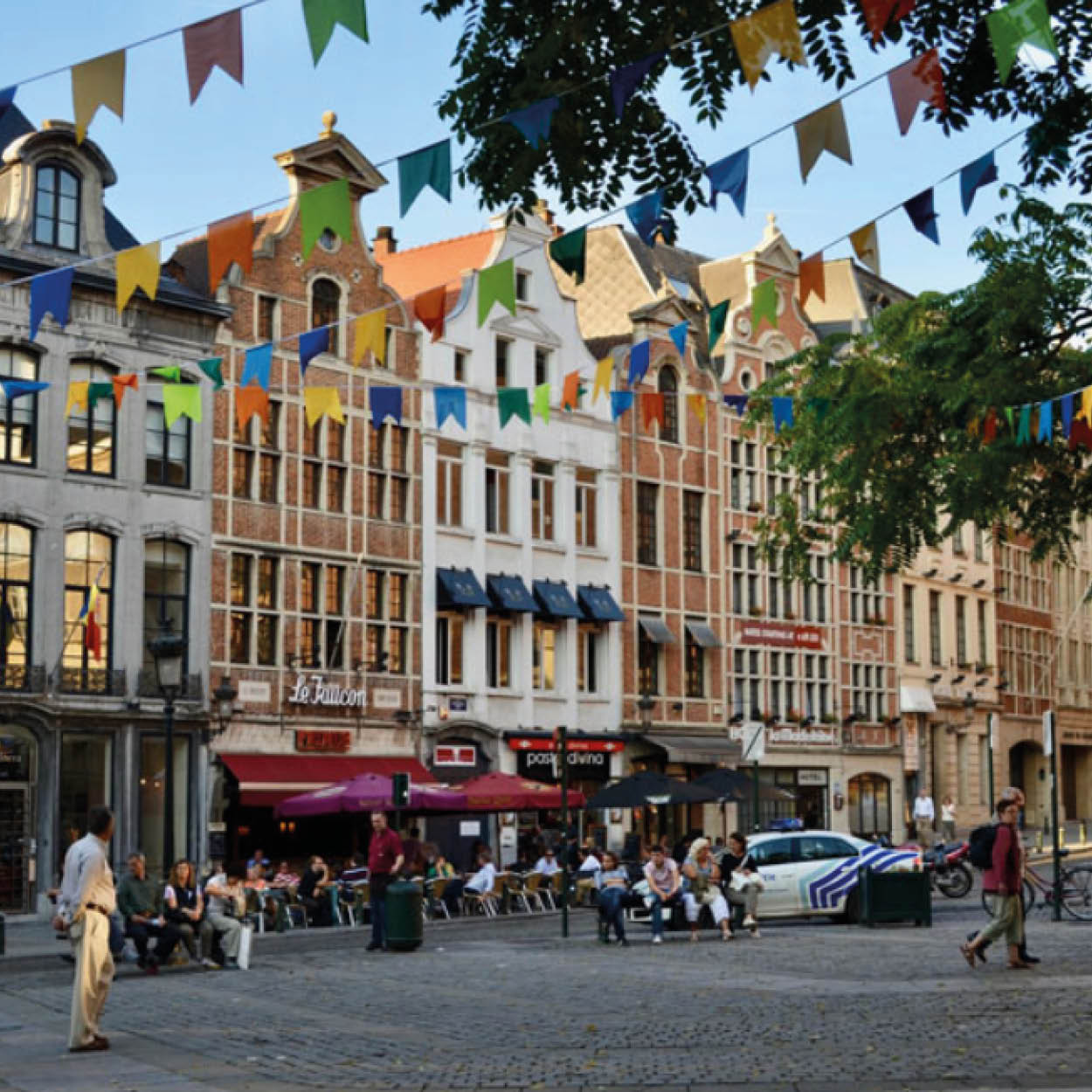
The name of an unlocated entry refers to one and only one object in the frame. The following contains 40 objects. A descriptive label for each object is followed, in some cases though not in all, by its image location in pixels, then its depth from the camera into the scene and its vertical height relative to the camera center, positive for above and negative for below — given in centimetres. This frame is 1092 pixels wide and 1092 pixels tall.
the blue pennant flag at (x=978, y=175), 1274 +405
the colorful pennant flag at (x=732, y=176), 1233 +394
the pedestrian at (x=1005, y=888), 1755 -101
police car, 2717 -133
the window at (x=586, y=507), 4472 +639
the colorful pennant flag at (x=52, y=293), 1461 +374
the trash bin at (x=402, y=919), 2316 -173
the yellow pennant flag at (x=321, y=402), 1914 +380
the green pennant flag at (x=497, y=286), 1492 +390
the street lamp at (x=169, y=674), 2516 +137
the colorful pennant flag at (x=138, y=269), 1365 +367
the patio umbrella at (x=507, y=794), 3375 -30
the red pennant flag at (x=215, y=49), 1071 +410
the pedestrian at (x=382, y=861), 2384 -107
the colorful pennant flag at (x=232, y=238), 1377 +390
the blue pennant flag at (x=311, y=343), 1795 +413
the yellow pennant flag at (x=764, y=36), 1078 +423
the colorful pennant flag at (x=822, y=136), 1228 +415
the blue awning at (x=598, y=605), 4388 +402
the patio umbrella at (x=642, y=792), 3353 -26
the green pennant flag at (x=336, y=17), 970 +387
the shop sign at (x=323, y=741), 3709 +72
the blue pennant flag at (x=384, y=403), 1983 +395
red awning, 3544 +10
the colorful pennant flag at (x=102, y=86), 1081 +393
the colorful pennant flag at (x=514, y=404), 2089 +416
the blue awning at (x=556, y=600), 4259 +400
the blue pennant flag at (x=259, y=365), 1853 +403
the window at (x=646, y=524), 4628 +620
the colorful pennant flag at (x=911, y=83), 1135 +416
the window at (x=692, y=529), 4769 +626
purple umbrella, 3228 -37
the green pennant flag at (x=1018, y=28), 1005 +398
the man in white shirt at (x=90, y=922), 1269 -98
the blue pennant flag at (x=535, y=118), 1106 +384
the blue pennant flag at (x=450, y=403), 2095 +417
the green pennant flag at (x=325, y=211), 1280 +385
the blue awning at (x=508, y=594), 4156 +403
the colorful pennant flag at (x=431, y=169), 1207 +387
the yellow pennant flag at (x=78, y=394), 1992 +404
